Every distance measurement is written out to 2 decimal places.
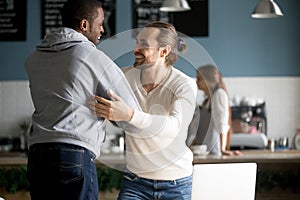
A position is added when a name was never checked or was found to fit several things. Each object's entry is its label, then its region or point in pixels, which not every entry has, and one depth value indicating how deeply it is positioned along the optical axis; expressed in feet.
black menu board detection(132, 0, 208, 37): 21.54
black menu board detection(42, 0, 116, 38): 21.50
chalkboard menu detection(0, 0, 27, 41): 21.58
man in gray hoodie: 7.04
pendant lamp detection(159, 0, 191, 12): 17.83
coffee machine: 20.06
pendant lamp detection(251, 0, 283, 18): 16.98
